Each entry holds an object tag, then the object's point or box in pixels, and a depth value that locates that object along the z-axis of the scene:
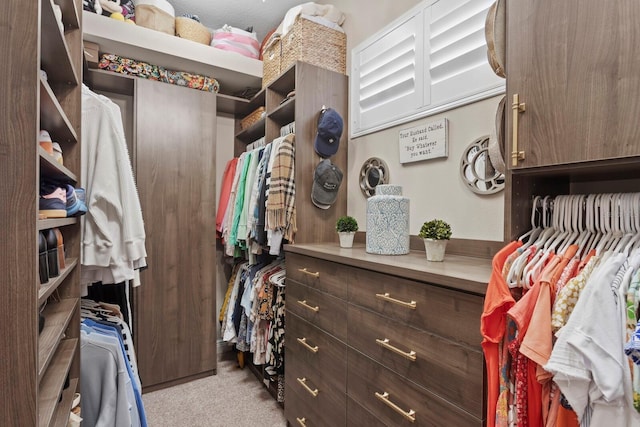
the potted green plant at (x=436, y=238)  1.26
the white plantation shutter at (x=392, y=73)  1.71
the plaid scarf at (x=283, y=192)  1.98
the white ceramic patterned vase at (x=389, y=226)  1.47
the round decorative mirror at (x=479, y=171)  1.38
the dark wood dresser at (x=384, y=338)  0.96
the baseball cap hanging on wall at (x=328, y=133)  1.96
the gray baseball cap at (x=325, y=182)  1.98
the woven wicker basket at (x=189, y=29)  2.38
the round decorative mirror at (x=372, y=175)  1.90
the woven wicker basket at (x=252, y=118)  2.64
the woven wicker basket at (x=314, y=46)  2.05
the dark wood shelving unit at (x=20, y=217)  0.64
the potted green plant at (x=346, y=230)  1.70
